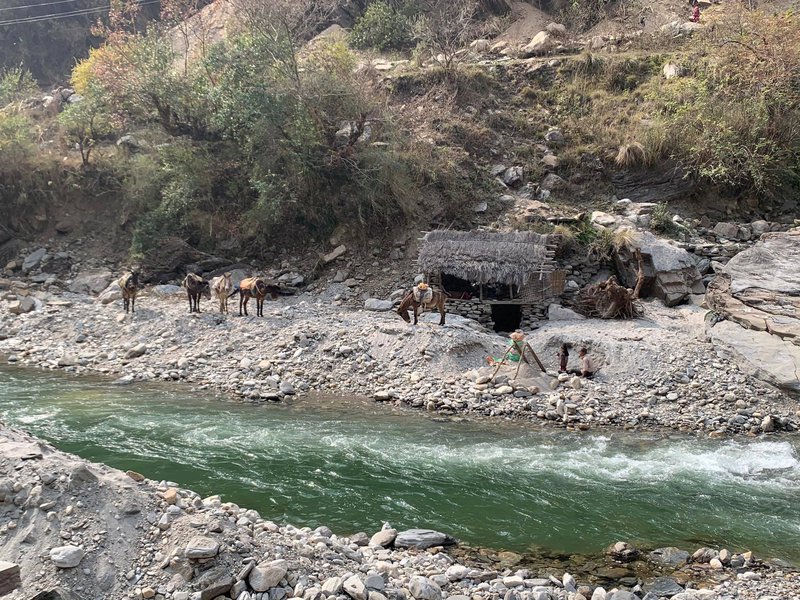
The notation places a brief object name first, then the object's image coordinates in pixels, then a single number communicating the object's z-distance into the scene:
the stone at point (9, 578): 5.02
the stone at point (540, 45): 28.24
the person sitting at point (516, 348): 12.79
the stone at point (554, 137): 24.14
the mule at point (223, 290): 17.08
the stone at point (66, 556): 5.40
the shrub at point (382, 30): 30.16
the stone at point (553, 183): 22.14
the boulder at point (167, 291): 19.56
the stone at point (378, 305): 17.67
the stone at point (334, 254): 20.42
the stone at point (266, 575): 5.43
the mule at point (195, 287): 17.08
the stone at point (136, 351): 14.78
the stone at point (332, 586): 5.47
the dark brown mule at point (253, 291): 16.52
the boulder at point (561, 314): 16.55
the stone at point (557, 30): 29.12
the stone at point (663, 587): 6.23
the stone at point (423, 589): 5.72
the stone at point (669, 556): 6.81
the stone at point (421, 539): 6.93
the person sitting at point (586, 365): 12.92
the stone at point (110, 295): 18.67
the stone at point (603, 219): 19.22
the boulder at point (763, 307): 12.30
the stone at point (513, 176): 22.37
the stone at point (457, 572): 6.19
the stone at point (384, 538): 6.94
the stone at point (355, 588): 5.46
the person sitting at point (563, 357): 13.32
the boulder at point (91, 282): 20.61
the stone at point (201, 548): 5.48
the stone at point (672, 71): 24.25
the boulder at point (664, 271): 17.12
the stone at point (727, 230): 19.33
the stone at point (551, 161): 22.89
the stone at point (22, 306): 17.88
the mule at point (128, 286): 17.16
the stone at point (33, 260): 21.75
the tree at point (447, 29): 27.08
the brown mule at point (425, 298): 15.05
